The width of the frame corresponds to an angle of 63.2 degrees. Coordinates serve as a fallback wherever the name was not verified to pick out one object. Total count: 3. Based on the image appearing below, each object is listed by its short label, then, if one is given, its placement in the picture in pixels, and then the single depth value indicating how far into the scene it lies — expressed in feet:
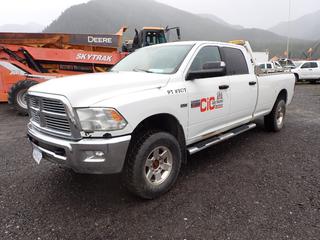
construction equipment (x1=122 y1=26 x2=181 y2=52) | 33.24
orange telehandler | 27.66
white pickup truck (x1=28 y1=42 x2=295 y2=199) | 8.52
